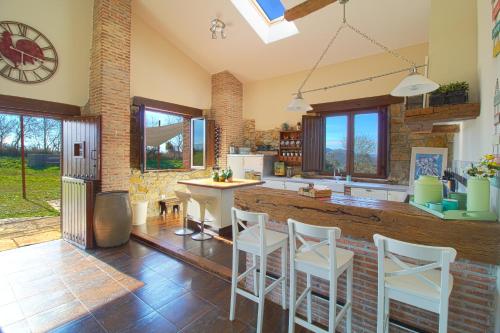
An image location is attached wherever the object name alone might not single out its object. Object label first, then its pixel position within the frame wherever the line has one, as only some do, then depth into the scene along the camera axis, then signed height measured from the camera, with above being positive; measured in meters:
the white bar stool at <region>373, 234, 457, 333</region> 1.25 -0.69
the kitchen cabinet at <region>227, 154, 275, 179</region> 6.18 -0.01
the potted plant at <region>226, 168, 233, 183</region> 4.79 -0.25
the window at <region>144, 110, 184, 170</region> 6.30 +0.59
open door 3.89 -0.26
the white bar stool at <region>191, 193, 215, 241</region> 4.05 -0.74
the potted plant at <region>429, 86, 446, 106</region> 2.21 +0.64
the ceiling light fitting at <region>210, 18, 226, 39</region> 4.89 +2.80
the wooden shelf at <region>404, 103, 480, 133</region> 2.00 +0.46
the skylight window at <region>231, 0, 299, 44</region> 4.96 +3.10
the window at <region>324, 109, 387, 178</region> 4.89 +0.47
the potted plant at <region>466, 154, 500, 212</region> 1.42 -0.13
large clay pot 3.87 -0.94
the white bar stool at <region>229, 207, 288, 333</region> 2.00 -0.72
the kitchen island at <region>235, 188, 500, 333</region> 1.45 -0.51
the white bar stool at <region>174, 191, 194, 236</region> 4.25 -0.79
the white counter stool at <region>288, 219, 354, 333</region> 1.65 -0.72
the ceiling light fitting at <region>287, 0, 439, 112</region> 1.94 +0.67
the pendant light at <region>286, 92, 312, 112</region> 3.21 +0.79
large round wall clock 3.73 +1.75
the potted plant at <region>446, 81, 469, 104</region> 2.08 +0.63
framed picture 4.09 +0.08
